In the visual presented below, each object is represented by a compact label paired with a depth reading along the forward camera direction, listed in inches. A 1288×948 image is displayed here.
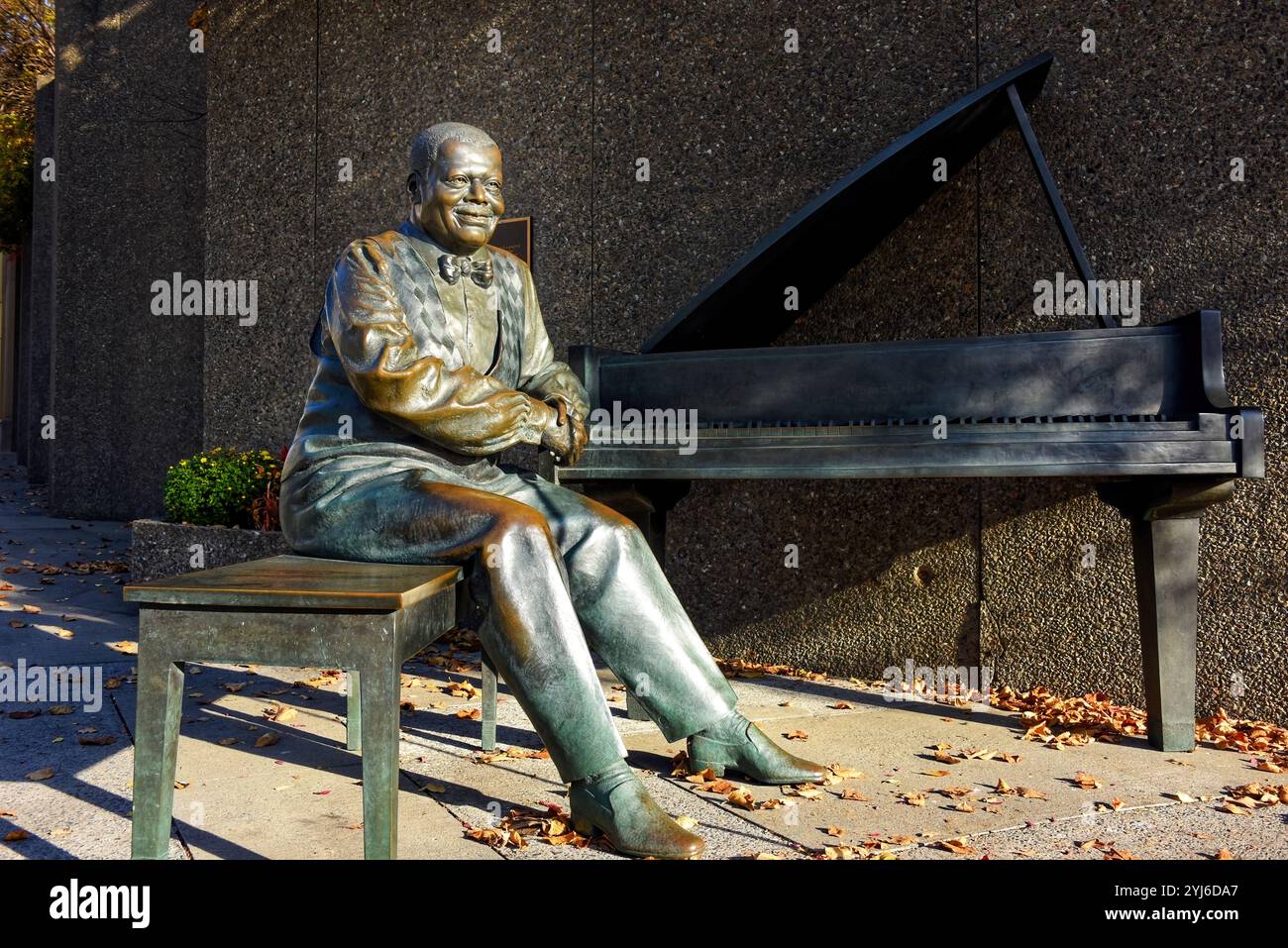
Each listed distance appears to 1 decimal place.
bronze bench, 90.9
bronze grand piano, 128.0
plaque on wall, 233.3
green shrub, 250.5
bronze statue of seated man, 101.5
